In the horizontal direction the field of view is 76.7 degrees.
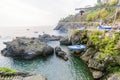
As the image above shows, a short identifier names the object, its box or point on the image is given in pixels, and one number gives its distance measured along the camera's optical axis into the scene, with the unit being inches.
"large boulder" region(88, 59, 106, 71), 658.2
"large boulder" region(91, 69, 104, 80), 652.7
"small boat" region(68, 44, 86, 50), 1005.9
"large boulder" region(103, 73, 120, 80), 561.4
